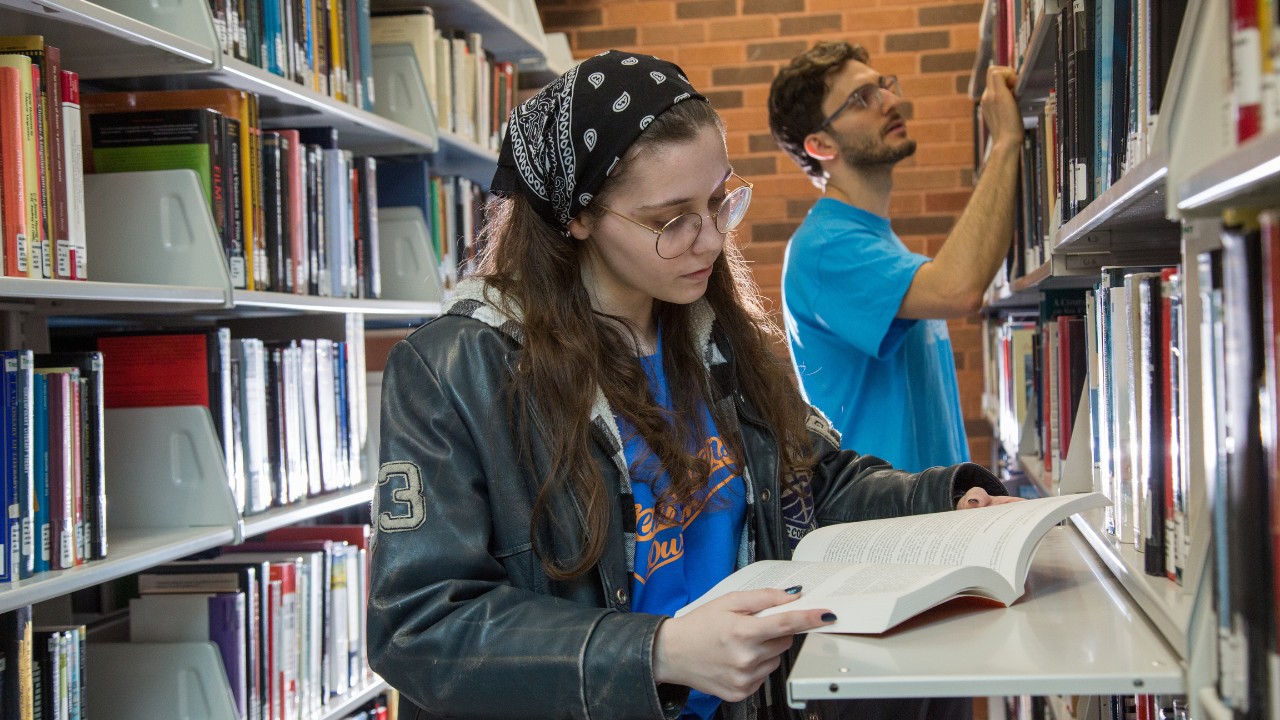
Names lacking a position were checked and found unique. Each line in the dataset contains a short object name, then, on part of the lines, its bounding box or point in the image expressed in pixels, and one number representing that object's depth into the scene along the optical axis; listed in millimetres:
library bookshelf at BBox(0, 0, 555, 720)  1657
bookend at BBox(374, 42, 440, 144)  2637
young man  2025
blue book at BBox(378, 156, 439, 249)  2732
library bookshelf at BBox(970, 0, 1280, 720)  686
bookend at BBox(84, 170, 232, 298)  1728
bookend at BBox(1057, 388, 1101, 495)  1466
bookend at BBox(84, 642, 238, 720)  1767
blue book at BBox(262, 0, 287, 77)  2027
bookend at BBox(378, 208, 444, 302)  2686
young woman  1022
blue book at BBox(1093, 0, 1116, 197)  1274
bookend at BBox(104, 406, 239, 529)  1737
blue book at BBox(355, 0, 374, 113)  2447
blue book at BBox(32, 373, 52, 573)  1439
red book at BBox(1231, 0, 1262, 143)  661
